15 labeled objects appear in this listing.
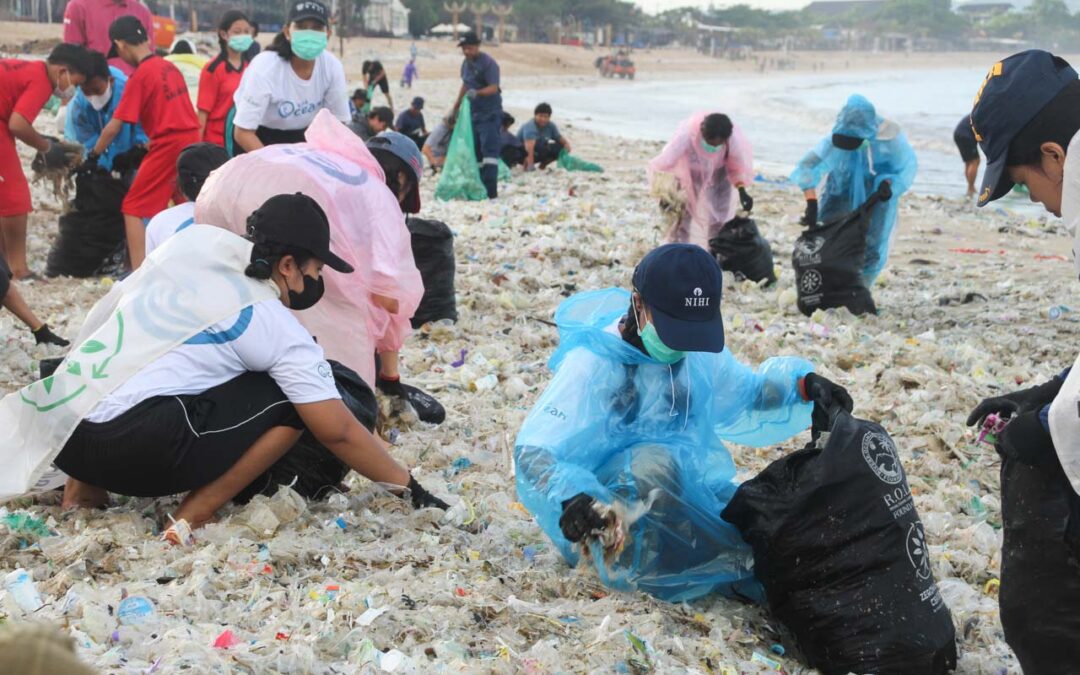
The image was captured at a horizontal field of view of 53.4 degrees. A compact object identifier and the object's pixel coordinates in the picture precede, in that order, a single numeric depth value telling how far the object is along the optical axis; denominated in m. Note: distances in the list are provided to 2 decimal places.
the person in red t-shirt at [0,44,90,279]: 6.40
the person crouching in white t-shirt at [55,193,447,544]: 3.19
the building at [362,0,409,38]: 56.44
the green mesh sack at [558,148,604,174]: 14.05
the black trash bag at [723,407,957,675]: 2.93
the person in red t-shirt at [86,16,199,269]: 6.43
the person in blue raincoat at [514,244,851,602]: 3.03
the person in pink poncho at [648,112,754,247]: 7.70
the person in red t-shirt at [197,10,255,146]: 6.93
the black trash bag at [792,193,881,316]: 6.73
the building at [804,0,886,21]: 165.50
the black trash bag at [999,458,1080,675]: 2.34
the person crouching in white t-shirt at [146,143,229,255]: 4.63
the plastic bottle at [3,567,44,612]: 2.71
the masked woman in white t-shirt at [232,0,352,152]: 5.88
